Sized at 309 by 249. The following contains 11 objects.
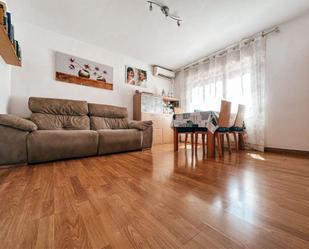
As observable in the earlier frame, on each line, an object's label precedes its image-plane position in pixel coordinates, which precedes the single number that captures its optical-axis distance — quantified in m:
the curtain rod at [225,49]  2.69
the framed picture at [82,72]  2.86
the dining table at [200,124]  2.29
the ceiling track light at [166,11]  2.10
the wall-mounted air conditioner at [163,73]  4.30
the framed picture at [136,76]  3.81
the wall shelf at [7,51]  1.42
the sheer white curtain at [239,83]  2.82
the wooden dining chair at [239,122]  2.68
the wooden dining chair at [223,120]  2.27
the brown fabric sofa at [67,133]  1.72
